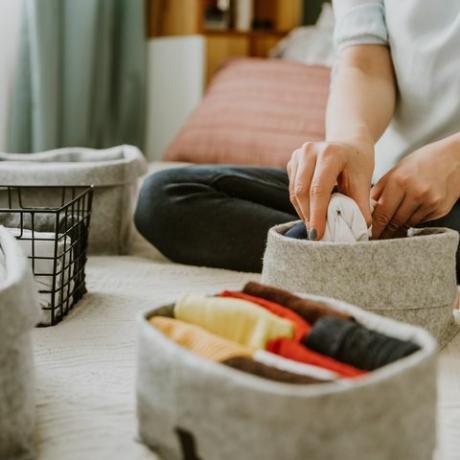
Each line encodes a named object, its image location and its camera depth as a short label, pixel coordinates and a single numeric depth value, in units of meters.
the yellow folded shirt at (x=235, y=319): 1.24
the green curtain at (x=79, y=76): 3.58
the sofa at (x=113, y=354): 1.30
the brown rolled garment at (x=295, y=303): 1.28
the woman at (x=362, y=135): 1.87
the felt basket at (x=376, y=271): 1.47
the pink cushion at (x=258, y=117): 3.03
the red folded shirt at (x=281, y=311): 1.25
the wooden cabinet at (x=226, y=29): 4.08
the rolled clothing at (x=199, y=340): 1.20
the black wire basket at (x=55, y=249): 1.68
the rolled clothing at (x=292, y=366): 1.16
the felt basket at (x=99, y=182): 2.06
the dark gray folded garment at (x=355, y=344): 1.19
